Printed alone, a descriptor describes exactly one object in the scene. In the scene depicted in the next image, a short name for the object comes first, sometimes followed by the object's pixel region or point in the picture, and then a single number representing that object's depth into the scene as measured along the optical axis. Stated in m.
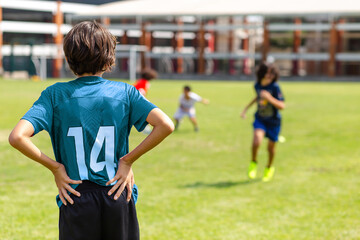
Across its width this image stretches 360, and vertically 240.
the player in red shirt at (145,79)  21.28
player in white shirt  23.31
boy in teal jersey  4.54
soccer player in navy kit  12.76
